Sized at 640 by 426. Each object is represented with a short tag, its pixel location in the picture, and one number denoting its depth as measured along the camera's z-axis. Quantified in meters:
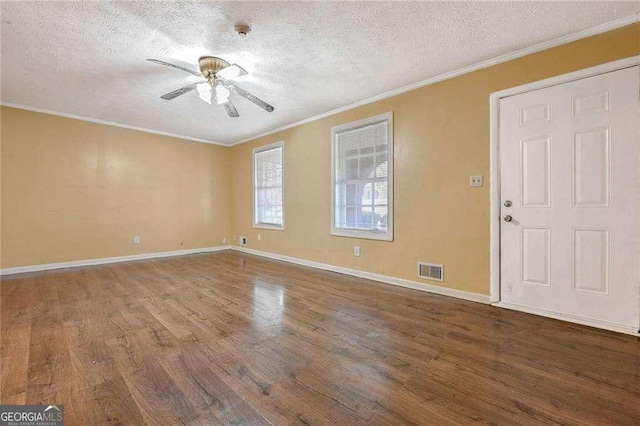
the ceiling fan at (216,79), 2.65
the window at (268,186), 5.34
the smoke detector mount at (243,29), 2.20
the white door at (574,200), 2.14
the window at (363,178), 3.64
